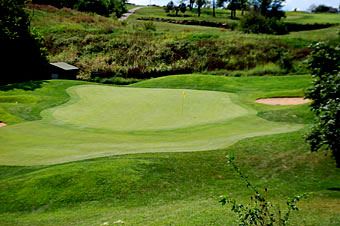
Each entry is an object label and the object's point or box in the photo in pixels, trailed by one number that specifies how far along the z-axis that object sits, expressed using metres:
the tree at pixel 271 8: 93.00
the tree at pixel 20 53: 46.47
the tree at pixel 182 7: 122.01
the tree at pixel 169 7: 122.35
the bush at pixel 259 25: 70.00
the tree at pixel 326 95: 13.00
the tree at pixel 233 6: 110.81
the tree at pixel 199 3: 120.25
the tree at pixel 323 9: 140.54
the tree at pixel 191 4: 125.53
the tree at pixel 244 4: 110.64
